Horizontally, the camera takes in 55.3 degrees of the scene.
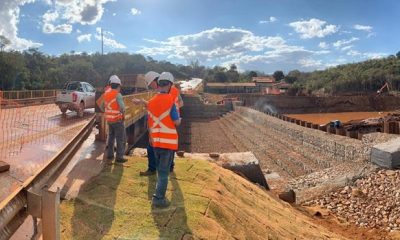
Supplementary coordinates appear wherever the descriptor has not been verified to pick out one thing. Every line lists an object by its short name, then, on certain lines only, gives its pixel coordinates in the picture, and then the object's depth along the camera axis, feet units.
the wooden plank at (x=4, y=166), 22.41
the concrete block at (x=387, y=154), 36.42
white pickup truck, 59.41
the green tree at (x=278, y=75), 439.88
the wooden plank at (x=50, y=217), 10.71
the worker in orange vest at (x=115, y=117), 24.76
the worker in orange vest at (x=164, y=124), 17.49
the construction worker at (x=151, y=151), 21.97
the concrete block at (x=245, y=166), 31.99
